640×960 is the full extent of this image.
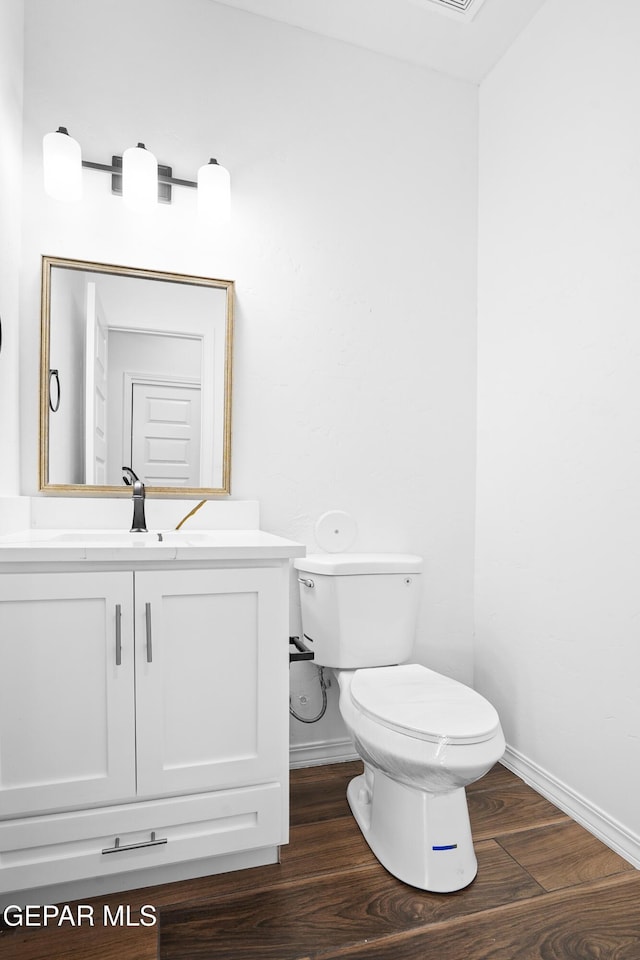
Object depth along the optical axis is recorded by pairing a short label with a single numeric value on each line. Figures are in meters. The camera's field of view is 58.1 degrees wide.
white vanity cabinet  1.25
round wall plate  1.99
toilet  1.30
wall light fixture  1.65
